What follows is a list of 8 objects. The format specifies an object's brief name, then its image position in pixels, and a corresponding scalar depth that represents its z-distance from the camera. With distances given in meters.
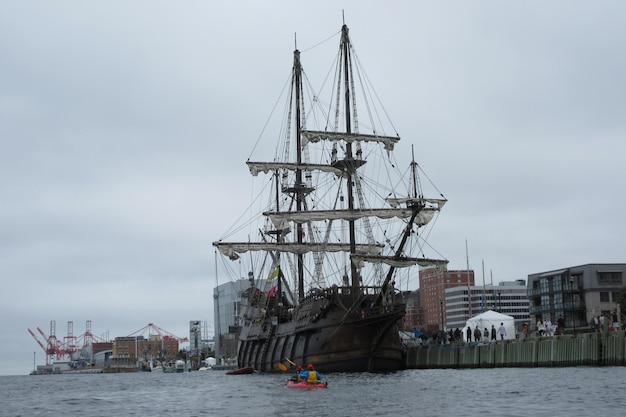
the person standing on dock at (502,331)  65.47
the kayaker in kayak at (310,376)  50.09
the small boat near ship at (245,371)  87.50
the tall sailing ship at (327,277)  66.44
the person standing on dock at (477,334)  68.56
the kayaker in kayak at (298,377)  51.75
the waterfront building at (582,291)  117.69
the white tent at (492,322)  72.12
